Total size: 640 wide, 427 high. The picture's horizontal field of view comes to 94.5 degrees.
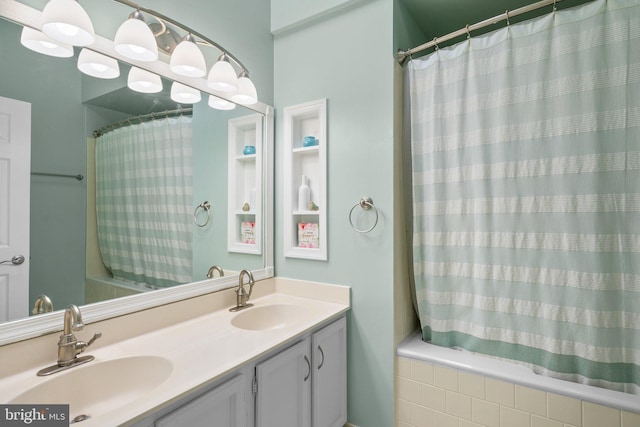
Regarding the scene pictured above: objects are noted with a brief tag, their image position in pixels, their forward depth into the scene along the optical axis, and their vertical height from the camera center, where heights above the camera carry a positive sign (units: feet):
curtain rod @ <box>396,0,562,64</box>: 4.30 +3.07
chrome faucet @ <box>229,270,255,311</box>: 5.55 -1.41
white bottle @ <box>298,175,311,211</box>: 6.29 +0.49
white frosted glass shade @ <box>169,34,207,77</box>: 4.42 +2.42
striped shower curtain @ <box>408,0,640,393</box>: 3.93 +0.40
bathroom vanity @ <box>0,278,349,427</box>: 3.01 -1.75
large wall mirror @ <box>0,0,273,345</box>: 3.39 +0.52
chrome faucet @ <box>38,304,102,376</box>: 3.33 -1.39
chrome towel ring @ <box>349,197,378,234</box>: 5.41 +0.27
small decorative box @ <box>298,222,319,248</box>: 6.26 -0.32
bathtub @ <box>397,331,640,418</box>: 3.83 -2.30
